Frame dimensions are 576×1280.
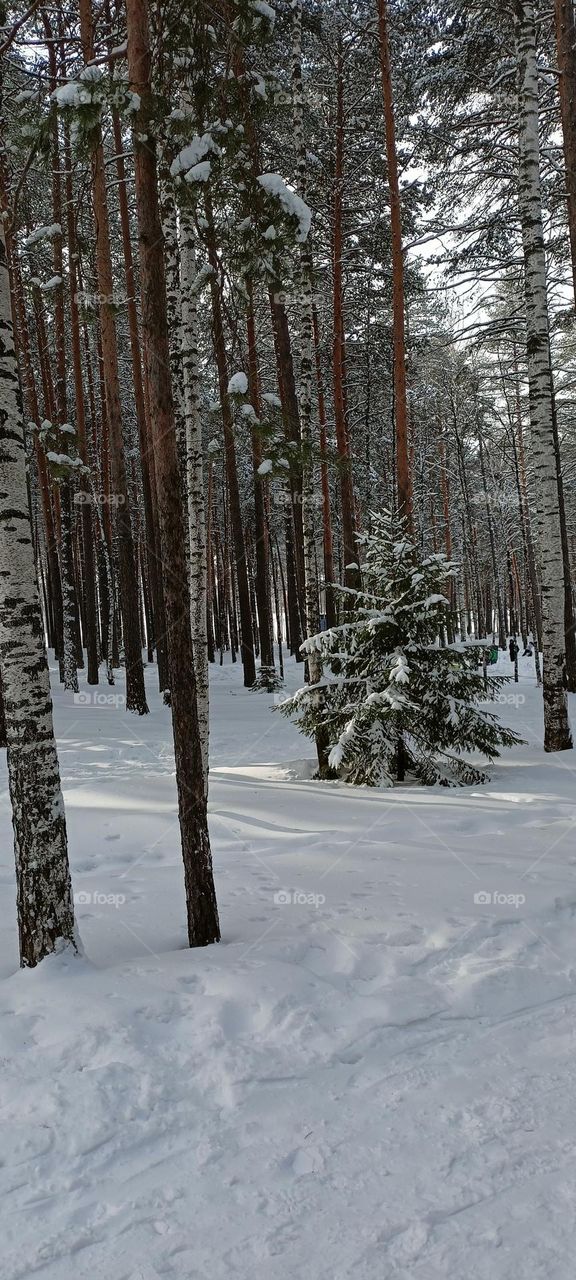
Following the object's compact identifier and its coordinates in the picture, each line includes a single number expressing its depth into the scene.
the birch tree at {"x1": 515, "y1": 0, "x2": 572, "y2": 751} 9.30
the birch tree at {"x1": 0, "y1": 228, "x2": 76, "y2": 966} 3.78
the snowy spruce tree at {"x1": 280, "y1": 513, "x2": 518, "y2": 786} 8.22
